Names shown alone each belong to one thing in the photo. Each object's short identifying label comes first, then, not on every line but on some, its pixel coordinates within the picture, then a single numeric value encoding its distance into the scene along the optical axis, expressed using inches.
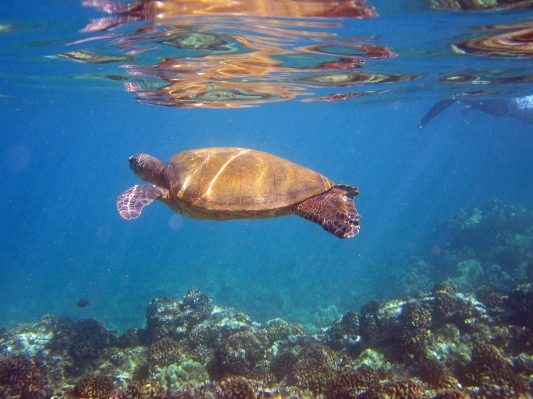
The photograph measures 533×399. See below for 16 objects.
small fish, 517.2
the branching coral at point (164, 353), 318.7
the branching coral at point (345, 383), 235.1
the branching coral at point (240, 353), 304.7
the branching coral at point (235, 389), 222.7
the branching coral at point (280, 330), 386.6
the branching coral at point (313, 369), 265.7
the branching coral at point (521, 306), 306.0
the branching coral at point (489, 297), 346.3
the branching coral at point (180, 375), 282.1
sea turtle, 227.0
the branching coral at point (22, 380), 257.4
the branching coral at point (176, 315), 398.9
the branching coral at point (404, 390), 211.8
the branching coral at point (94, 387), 249.1
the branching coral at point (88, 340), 365.1
